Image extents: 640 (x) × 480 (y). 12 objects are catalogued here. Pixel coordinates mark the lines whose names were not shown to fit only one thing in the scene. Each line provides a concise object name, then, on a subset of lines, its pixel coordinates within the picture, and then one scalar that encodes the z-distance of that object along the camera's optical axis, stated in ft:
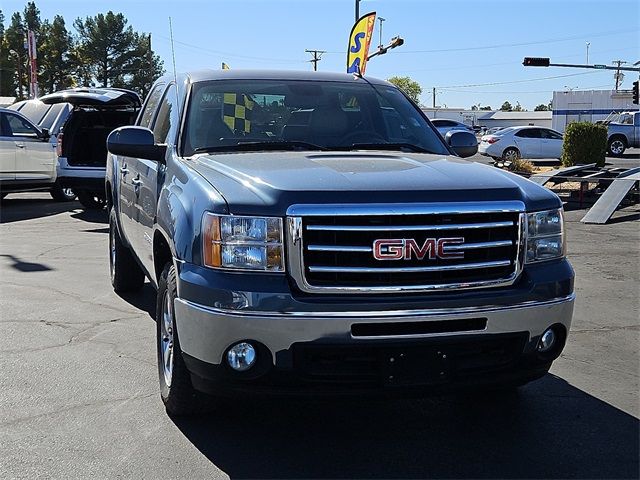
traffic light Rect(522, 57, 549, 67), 121.73
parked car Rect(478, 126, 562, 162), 97.60
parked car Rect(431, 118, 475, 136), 124.19
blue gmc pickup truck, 11.72
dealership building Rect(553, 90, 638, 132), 152.87
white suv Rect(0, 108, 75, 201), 49.03
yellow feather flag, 75.25
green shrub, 68.23
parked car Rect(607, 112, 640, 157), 117.50
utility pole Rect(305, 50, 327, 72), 224.94
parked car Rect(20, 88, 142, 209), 45.80
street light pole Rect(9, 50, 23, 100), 261.44
